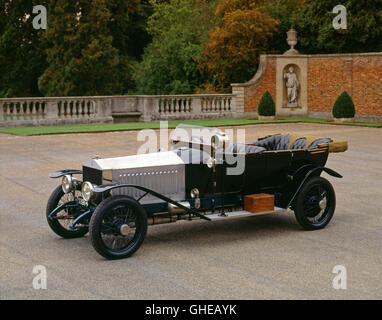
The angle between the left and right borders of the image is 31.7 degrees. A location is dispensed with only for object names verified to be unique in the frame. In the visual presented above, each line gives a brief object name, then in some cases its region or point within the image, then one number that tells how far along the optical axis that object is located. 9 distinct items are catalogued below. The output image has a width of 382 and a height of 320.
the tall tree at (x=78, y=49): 40.16
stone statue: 32.88
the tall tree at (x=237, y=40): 33.00
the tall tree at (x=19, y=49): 44.91
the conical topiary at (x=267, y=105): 30.83
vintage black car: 7.58
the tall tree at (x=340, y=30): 33.72
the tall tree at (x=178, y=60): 36.97
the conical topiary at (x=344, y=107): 29.36
